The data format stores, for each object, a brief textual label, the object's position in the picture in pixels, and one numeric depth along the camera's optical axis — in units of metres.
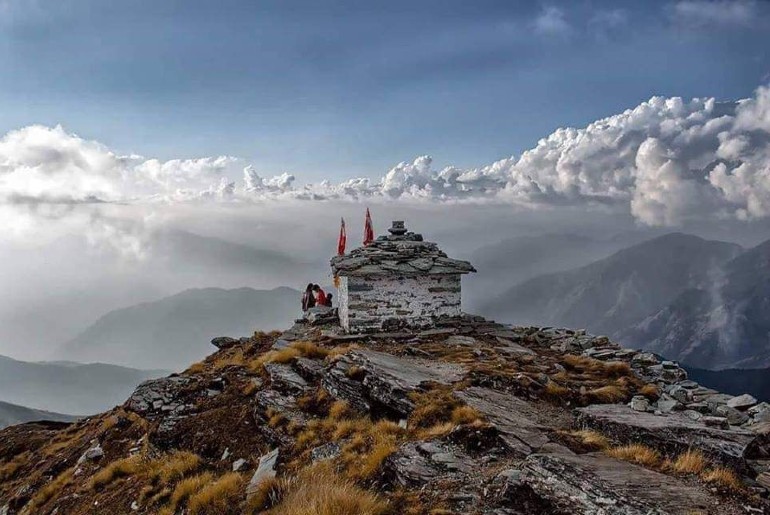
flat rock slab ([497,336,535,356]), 18.94
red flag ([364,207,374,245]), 27.16
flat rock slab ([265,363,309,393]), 14.94
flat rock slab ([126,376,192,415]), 15.74
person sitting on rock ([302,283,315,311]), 27.73
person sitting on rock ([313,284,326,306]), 27.36
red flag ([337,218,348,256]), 26.88
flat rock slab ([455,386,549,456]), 9.96
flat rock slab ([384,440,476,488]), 8.94
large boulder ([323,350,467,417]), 12.79
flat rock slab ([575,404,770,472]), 9.37
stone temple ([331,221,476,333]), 20.92
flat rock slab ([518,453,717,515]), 7.09
